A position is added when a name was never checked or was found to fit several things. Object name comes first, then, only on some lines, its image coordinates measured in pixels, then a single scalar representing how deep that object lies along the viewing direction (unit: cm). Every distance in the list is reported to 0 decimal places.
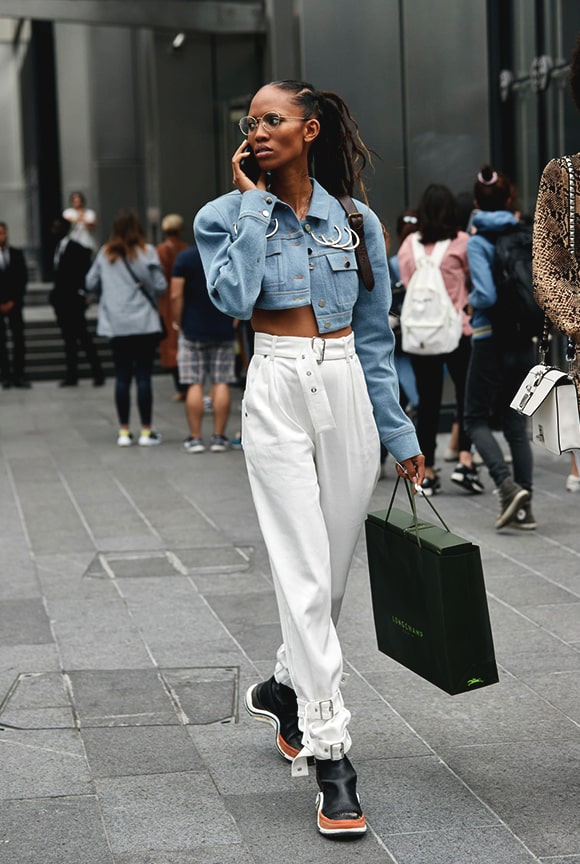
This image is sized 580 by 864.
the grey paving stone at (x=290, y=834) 342
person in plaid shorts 1092
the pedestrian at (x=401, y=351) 894
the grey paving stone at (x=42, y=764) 391
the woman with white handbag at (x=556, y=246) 372
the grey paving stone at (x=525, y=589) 604
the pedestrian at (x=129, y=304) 1152
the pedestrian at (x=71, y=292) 1728
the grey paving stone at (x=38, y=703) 453
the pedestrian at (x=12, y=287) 1741
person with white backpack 855
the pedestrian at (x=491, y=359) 769
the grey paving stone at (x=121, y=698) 454
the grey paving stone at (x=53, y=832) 344
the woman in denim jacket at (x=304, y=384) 362
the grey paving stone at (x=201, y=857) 340
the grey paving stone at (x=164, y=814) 352
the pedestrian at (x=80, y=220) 2142
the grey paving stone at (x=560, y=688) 453
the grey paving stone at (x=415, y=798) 359
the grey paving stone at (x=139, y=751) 407
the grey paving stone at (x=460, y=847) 336
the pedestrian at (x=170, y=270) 1436
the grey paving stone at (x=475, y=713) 427
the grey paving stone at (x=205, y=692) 456
